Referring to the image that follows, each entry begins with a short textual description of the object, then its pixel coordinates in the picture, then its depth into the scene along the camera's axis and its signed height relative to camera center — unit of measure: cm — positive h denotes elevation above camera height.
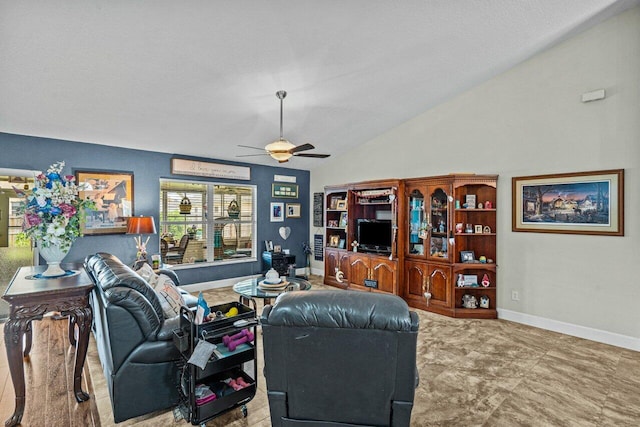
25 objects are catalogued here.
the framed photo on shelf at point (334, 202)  627 +26
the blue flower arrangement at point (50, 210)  241 +4
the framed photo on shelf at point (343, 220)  604 -9
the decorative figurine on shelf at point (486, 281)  449 -92
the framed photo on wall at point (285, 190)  675 +54
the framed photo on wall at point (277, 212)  675 +7
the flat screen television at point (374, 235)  538 -34
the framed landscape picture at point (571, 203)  361 +15
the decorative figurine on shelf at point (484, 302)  451 -121
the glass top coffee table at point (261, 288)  339 -82
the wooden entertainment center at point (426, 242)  453 -42
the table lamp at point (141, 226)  458 -15
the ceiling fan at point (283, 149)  371 +76
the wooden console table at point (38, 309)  210 -64
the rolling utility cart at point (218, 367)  208 -101
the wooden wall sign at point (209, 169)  542 +83
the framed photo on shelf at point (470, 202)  463 +19
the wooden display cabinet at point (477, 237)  448 -32
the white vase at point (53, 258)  249 -33
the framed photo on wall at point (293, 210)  703 +12
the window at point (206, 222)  560 -12
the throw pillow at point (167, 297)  253 -66
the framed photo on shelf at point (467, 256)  457 -58
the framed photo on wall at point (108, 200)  461 +24
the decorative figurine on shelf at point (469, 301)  452 -121
